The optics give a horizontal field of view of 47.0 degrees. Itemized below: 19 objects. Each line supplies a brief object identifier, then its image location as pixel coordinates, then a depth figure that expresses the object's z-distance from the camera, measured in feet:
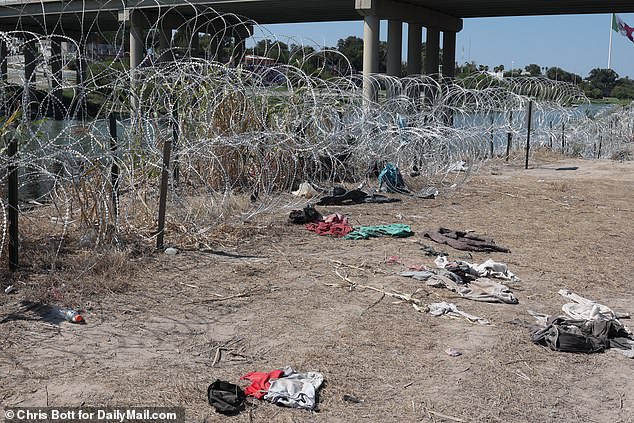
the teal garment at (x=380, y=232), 28.14
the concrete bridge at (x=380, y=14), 95.25
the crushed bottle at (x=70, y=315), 16.84
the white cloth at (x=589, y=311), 18.88
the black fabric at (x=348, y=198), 35.42
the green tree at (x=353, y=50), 114.73
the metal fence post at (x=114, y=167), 23.27
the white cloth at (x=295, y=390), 13.21
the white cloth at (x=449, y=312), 18.79
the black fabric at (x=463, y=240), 27.07
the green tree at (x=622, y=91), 155.40
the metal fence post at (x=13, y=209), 19.93
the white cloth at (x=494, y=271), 23.03
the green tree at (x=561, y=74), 135.40
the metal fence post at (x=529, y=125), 57.11
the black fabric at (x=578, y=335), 16.89
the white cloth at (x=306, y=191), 36.81
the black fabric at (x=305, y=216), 30.07
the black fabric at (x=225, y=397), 12.75
